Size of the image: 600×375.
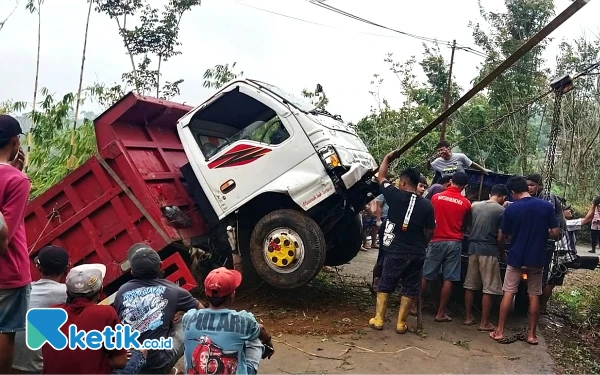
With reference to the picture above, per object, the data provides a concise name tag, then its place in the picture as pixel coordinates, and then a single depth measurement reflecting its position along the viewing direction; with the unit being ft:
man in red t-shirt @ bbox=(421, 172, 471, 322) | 19.69
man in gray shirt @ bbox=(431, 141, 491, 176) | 24.25
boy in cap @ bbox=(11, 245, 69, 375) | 10.14
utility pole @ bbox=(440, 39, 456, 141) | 53.40
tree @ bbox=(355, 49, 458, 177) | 56.70
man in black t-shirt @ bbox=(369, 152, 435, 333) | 17.78
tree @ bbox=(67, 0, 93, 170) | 25.55
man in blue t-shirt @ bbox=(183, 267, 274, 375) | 8.79
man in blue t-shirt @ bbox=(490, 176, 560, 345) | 17.61
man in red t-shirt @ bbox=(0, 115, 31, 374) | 9.20
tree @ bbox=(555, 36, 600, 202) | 70.34
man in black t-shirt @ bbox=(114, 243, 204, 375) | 10.64
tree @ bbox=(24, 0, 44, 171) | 41.11
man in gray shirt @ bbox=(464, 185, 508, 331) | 19.04
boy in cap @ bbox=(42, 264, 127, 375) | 8.79
